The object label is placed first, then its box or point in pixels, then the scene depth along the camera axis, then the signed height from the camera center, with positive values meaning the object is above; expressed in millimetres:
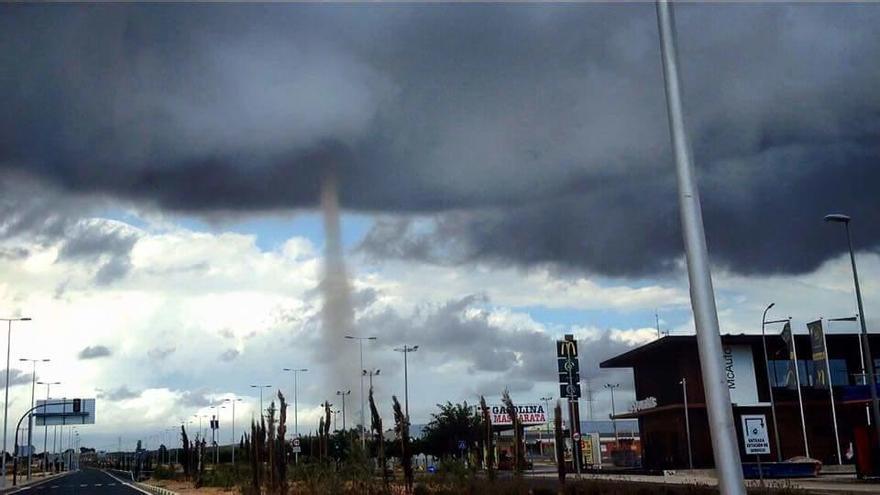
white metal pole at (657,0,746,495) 10172 +1451
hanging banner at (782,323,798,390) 58000 +3507
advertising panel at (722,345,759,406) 75875 +3398
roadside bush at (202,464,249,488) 50000 -2127
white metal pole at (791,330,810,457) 65125 -1093
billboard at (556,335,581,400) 59531 +3347
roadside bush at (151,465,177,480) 80562 -2594
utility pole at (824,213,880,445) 36062 +2785
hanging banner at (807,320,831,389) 49625 +3690
